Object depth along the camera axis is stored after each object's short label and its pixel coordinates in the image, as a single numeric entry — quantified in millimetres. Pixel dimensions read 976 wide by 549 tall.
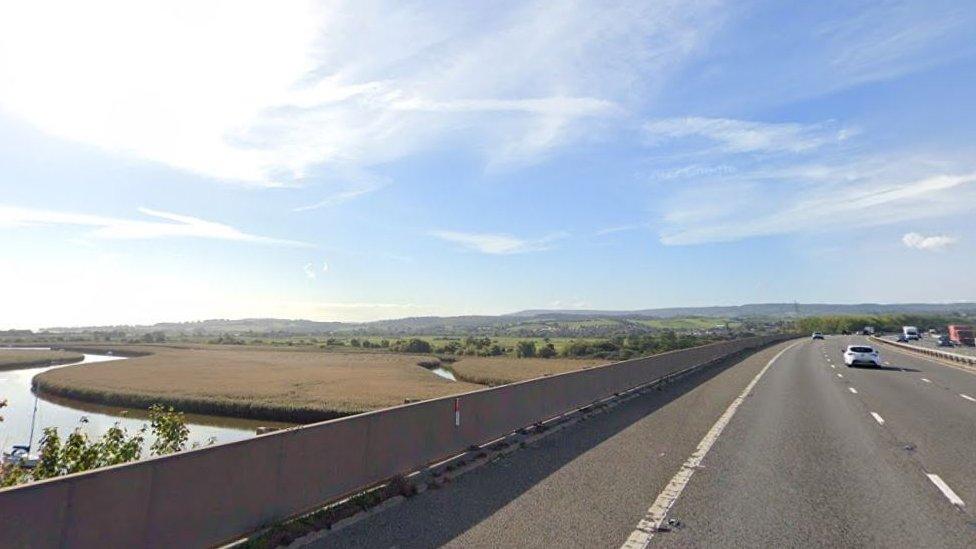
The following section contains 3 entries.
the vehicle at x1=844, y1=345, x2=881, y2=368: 36938
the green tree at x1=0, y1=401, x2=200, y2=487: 12016
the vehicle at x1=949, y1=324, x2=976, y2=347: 82188
